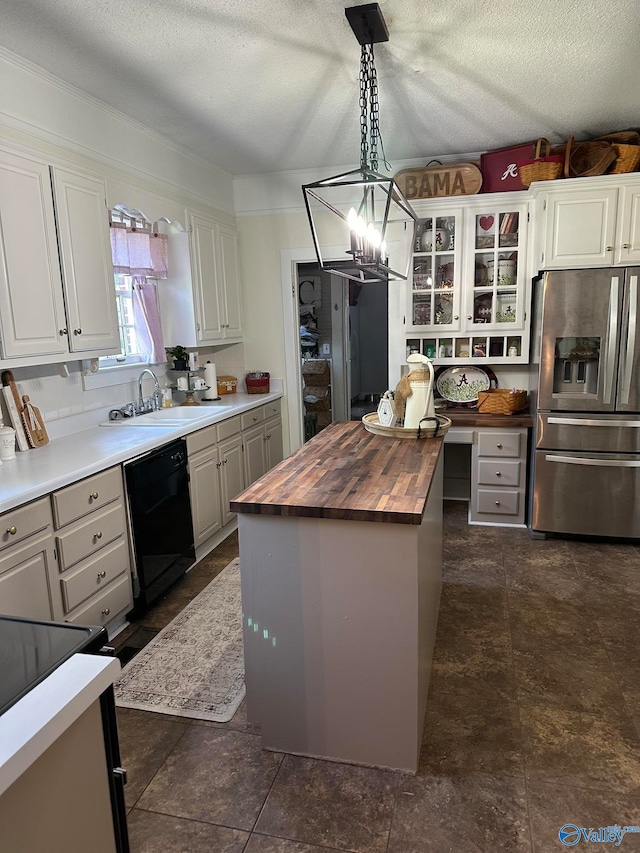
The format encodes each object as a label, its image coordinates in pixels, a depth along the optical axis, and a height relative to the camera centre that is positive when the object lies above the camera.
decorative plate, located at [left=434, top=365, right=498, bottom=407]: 4.41 -0.44
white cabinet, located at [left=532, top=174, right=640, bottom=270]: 3.51 +0.62
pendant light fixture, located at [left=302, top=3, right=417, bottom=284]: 2.13 +0.52
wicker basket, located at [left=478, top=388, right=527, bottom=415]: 4.12 -0.56
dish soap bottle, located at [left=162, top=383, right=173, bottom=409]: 4.09 -0.45
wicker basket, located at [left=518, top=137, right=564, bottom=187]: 3.67 +1.02
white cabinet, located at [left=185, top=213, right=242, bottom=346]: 4.14 +0.40
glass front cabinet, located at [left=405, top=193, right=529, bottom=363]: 4.09 +0.34
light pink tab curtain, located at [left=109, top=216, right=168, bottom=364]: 3.61 +0.45
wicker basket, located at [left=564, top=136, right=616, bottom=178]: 3.55 +1.05
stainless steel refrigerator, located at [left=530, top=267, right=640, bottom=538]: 3.48 -0.52
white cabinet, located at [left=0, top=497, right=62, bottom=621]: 2.06 -0.85
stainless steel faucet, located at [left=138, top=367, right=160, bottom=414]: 3.82 -0.45
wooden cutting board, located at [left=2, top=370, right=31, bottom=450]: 2.70 -0.31
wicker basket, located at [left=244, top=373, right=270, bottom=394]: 4.82 -0.43
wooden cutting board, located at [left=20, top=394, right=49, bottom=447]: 2.80 -0.43
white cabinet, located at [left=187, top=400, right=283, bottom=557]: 3.50 -0.90
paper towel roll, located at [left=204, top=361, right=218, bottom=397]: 4.43 -0.33
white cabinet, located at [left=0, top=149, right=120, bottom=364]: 2.45 +0.34
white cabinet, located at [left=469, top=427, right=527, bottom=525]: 3.96 -1.05
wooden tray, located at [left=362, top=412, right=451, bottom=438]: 2.76 -0.50
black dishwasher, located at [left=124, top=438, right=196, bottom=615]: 2.86 -0.99
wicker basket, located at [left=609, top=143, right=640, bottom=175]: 3.49 +1.00
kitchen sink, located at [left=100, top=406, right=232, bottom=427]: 3.51 -0.54
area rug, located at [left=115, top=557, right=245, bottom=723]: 2.28 -1.46
